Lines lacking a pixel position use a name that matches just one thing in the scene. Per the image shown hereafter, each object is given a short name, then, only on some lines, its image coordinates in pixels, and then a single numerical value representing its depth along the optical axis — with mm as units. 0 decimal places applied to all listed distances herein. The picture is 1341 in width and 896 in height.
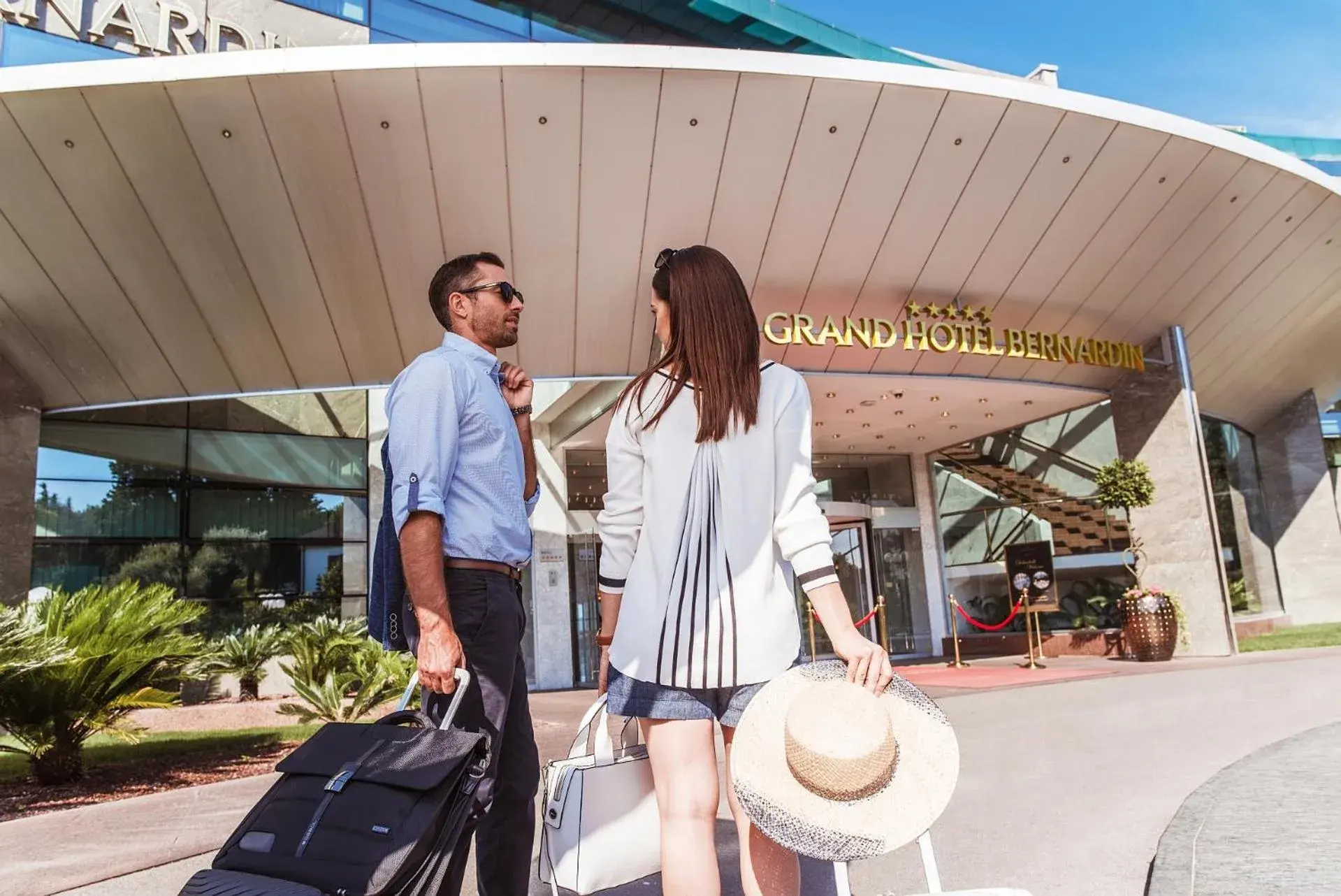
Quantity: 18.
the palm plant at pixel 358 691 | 7531
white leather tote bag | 2213
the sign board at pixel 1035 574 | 13984
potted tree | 13203
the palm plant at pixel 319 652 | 8523
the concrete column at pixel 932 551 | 19047
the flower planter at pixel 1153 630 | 13172
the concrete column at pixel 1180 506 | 13555
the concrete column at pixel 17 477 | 11180
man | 2141
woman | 1867
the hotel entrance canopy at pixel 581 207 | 8852
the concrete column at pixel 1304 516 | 21141
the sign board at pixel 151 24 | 13219
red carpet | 10828
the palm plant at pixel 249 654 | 13273
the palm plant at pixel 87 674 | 5215
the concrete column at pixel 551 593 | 15516
